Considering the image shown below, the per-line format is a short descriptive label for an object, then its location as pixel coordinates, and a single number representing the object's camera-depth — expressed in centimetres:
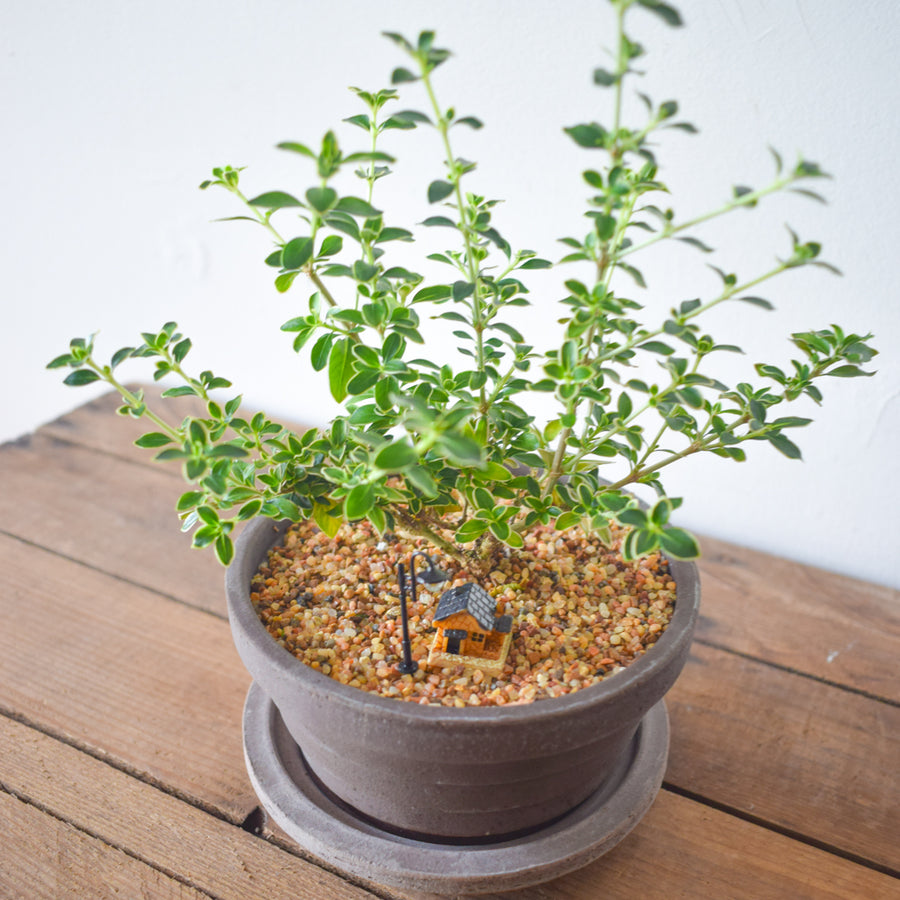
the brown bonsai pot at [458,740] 59
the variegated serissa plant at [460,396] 56
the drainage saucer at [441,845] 62
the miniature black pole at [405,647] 63
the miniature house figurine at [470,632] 62
